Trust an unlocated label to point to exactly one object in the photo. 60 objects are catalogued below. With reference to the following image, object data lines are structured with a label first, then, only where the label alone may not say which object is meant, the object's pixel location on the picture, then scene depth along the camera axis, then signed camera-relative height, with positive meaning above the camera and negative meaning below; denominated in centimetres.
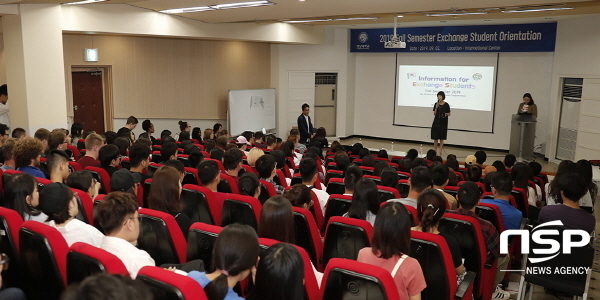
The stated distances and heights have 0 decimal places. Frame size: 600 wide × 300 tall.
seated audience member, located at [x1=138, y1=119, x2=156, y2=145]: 857 -73
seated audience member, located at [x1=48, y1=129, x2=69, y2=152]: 582 -65
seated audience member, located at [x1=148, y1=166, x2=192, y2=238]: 347 -74
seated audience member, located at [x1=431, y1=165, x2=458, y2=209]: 516 -86
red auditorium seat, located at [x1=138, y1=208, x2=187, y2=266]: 285 -88
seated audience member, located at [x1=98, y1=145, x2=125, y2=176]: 489 -70
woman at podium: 1106 -31
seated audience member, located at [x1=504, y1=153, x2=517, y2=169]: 737 -99
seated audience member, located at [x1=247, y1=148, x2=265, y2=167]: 597 -79
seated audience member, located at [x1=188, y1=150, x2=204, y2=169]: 569 -81
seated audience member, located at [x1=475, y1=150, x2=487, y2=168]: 753 -97
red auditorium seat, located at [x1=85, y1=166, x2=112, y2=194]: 456 -86
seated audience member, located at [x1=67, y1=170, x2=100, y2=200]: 382 -73
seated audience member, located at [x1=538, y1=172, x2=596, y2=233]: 395 -93
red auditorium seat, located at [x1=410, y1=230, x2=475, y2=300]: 282 -98
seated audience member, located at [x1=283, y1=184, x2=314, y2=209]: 368 -79
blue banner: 1142 +133
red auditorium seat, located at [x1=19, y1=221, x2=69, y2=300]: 233 -83
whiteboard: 1262 -58
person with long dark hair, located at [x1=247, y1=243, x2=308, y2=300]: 196 -73
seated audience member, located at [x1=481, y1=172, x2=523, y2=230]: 425 -95
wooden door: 1098 -34
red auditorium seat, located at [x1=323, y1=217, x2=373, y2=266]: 293 -88
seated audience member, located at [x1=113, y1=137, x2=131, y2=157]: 616 -72
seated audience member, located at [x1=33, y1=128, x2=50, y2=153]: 621 -64
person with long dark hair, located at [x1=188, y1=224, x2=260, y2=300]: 197 -70
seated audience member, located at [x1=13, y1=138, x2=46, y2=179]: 448 -65
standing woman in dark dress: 1148 -68
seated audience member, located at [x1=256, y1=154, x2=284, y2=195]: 482 -77
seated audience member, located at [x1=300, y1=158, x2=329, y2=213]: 463 -77
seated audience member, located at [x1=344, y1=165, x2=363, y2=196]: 435 -77
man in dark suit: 1215 -91
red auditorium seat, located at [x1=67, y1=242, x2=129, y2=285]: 204 -73
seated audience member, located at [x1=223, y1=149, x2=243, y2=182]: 497 -75
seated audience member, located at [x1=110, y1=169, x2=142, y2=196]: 383 -73
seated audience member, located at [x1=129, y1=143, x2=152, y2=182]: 483 -69
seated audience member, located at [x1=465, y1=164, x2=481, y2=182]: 619 -100
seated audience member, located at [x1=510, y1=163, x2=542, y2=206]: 551 -97
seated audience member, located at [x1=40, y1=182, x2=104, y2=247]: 283 -75
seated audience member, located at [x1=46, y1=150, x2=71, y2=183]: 428 -70
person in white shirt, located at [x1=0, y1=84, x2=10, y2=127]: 834 -40
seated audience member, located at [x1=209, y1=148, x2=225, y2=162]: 624 -83
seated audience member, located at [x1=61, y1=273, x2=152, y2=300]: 133 -55
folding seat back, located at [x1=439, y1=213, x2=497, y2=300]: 345 -107
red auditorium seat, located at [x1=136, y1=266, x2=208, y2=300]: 177 -71
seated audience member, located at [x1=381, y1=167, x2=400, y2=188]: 487 -85
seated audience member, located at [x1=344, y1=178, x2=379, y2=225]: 355 -78
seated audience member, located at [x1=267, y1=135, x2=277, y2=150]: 800 -86
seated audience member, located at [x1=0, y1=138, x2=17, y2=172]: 479 -68
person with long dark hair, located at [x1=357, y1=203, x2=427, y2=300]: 255 -83
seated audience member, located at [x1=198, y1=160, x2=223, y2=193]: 420 -73
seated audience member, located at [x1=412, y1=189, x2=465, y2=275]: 320 -77
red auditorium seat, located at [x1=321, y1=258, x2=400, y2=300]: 208 -82
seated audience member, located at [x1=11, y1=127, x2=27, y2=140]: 630 -62
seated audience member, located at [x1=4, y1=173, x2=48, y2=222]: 324 -73
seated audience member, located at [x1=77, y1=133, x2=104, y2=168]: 531 -67
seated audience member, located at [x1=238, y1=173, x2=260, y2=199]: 409 -79
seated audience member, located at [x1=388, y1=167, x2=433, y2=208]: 412 -76
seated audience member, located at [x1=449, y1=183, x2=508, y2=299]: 361 -96
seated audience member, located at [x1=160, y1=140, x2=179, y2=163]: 578 -75
